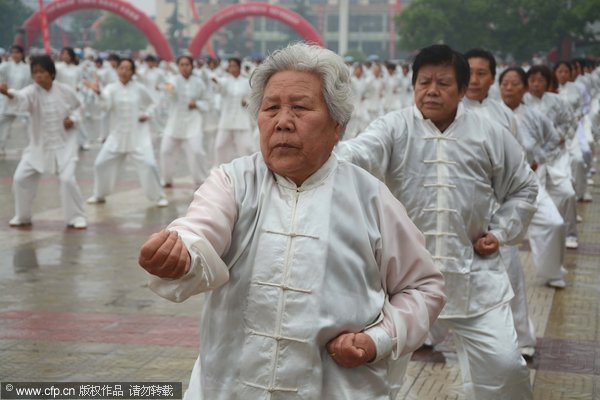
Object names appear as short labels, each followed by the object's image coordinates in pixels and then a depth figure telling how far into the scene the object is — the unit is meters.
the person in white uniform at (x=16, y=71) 21.28
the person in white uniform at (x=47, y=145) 11.46
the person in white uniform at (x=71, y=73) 21.61
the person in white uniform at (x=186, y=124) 15.73
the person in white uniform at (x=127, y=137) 13.43
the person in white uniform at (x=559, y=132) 10.31
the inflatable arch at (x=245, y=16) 46.88
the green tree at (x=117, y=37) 86.94
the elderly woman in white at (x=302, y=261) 3.22
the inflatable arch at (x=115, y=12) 42.03
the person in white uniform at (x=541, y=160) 8.40
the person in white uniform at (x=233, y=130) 16.92
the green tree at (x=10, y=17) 43.56
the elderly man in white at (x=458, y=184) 5.19
